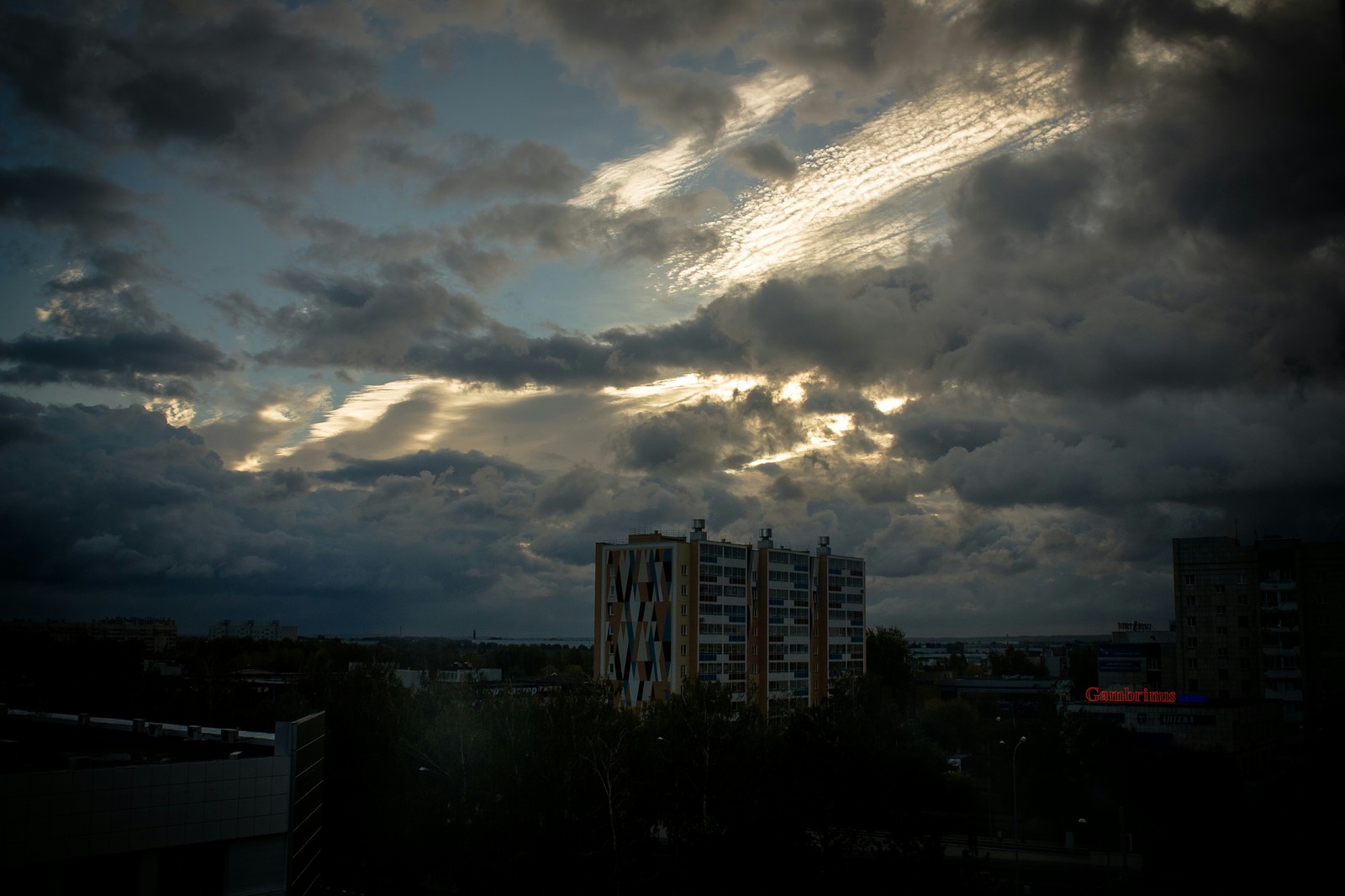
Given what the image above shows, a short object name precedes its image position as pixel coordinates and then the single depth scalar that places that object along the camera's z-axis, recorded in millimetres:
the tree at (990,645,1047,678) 193500
